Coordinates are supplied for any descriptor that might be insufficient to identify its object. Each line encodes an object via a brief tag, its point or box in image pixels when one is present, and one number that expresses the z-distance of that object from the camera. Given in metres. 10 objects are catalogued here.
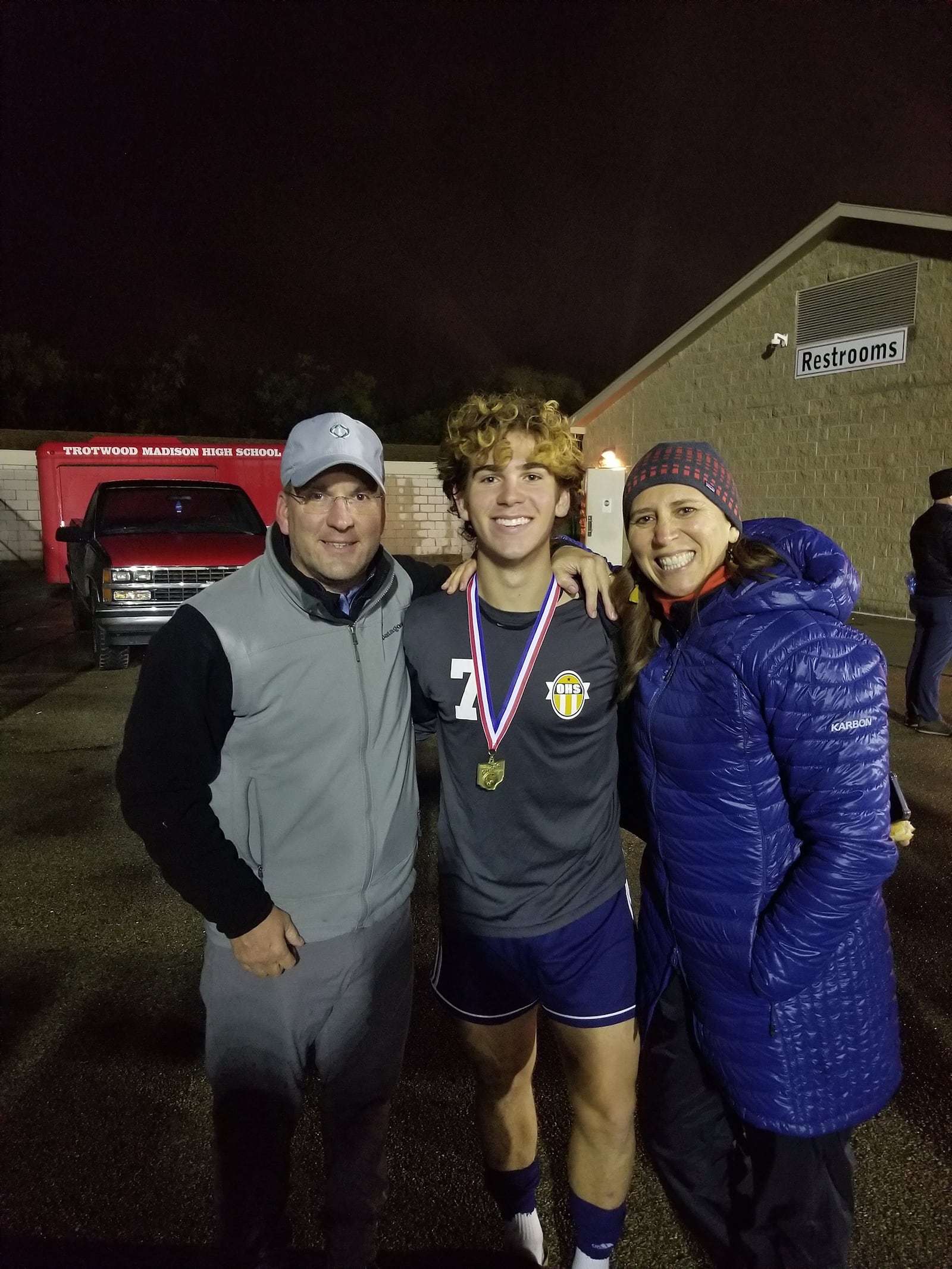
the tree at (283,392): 48.16
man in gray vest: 1.68
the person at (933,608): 6.53
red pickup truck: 8.47
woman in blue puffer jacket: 1.57
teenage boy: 1.98
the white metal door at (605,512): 13.27
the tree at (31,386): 42.81
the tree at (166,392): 44.09
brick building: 11.86
